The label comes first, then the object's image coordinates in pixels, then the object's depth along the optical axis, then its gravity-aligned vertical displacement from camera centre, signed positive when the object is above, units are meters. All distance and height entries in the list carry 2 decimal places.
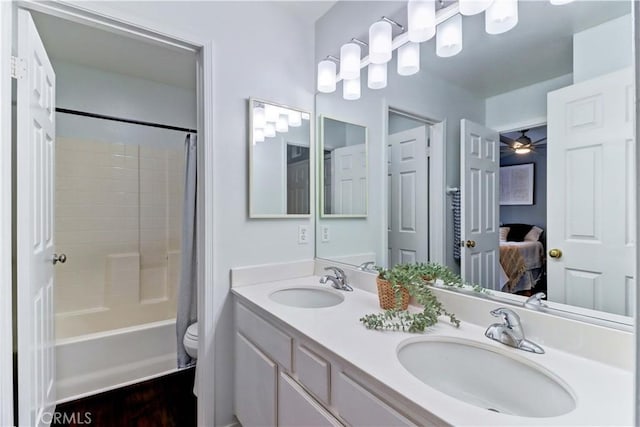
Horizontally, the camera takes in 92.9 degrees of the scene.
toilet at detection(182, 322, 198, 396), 1.99 -0.85
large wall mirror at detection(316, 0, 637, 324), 0.88 +0.21
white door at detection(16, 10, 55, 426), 1.18 -0.06
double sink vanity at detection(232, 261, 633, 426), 0.68 -0.43
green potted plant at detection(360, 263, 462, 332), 1.05 -0.33
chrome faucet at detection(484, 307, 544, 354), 0.91 -0.37
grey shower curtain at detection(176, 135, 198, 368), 2.26 -0.23
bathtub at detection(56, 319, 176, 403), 1.95 -1.01
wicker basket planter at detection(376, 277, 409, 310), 1.24 -0.35
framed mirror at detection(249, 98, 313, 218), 1.69 +0.31
